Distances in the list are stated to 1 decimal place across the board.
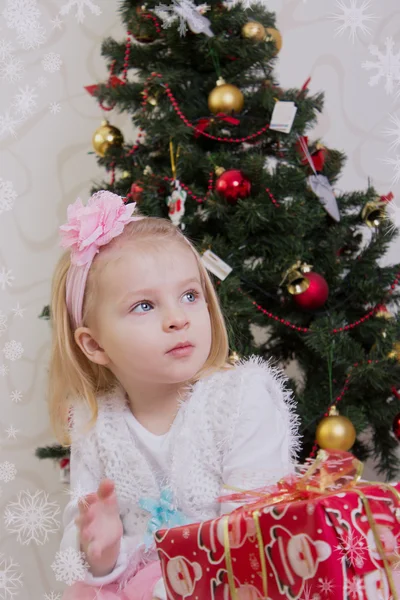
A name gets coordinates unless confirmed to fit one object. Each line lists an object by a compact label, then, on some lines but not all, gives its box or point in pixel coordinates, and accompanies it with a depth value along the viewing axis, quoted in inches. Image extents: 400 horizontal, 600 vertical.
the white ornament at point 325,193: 88.9
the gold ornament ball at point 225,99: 87.6
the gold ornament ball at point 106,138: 92.2
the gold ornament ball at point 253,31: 88.2
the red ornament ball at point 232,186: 85.7
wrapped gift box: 60.5
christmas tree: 86.5
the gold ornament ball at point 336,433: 85.2
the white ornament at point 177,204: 86.8
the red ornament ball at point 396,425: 87.9
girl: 73.6
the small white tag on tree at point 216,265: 85.1
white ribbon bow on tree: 87.3
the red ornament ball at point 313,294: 86.4
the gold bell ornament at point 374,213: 89.8
